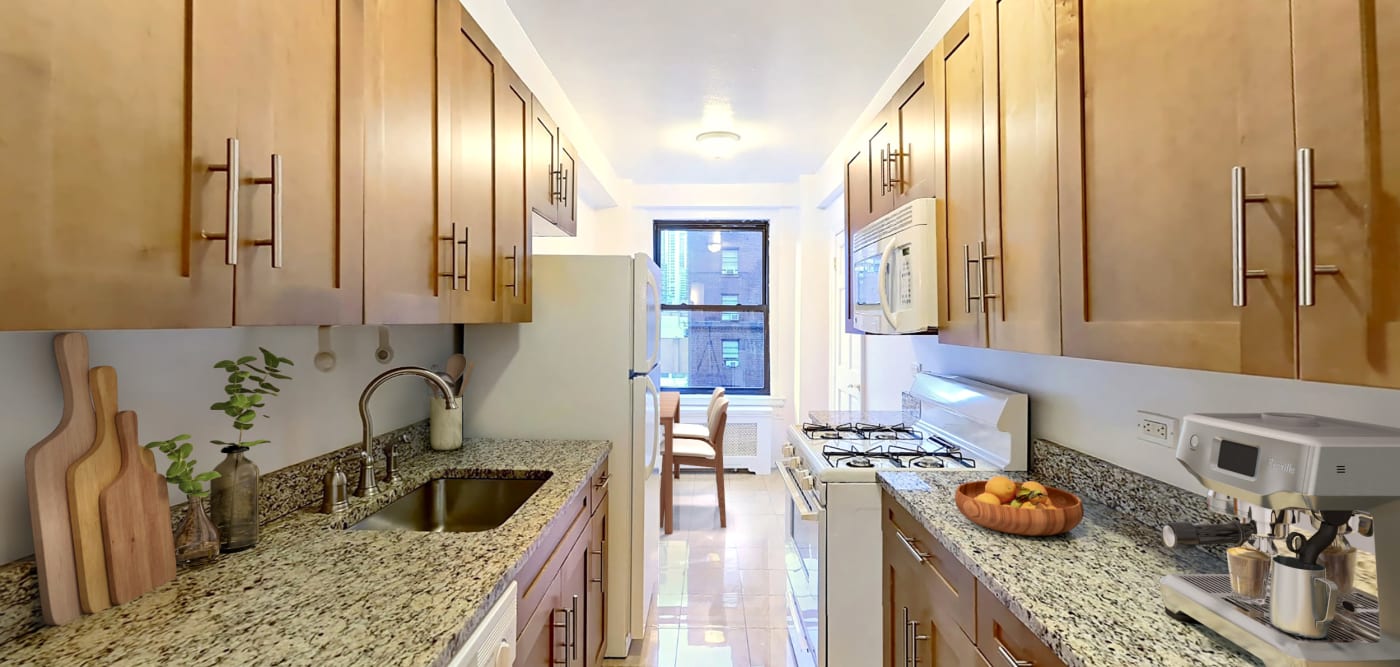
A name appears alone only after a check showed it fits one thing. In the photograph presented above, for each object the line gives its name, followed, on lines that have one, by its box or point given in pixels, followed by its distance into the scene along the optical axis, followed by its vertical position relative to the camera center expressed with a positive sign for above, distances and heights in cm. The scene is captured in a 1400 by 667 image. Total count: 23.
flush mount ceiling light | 379 +129
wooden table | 375 -79
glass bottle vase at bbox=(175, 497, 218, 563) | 110 -36
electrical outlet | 136 -22
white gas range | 189 -54
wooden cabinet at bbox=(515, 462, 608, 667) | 142 -73
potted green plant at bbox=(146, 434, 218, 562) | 105 -31
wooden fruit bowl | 134 -41
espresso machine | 74 -25
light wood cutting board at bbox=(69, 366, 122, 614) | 91 -23
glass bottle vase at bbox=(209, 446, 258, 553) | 119 -32
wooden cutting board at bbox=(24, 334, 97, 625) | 87 -20
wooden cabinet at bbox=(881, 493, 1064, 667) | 118 -63
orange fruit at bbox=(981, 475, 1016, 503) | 145 -37
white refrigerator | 246 -10
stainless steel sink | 193 -54
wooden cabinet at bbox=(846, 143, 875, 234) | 264 +68
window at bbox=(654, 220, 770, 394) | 567 +35
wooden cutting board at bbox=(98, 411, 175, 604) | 95 -30
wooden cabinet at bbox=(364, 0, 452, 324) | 121 +38
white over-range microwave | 193 +23
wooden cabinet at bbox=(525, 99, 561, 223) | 230 +71
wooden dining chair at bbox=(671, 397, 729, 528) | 406 -76
